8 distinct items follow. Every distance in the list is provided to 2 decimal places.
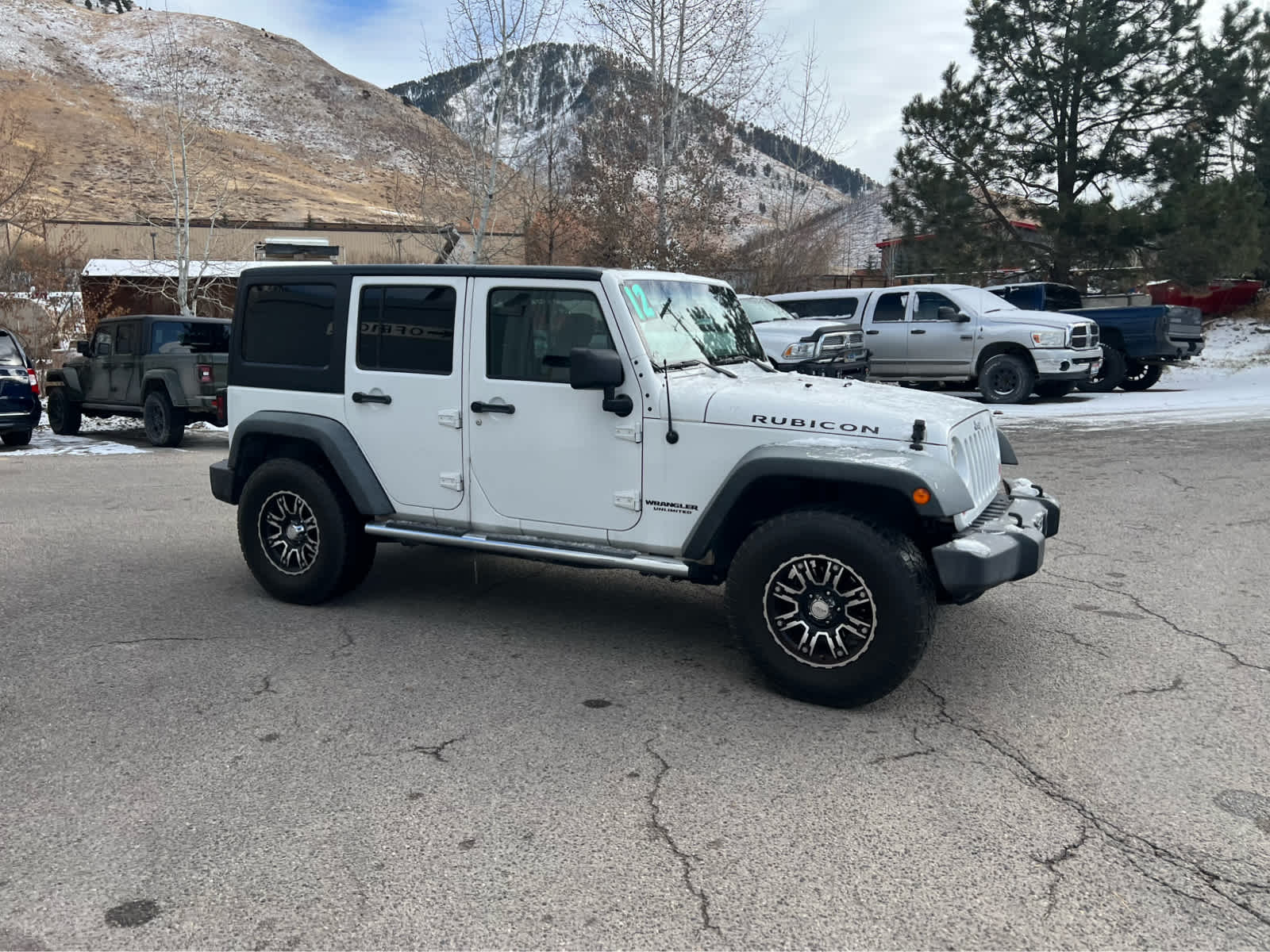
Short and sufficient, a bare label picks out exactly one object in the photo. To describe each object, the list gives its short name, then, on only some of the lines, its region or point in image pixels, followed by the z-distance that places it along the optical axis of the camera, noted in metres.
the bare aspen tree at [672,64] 23.94
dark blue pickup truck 17.11
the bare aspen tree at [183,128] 24.30
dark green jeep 13.31
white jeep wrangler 4.12
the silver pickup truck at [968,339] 15.74
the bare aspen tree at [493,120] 22.61
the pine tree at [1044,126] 21.61
